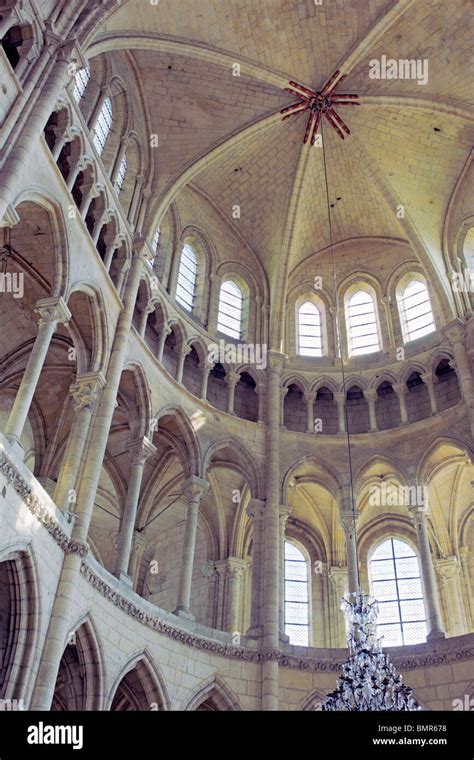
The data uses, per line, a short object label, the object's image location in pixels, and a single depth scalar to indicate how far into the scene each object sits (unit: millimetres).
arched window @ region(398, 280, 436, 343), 22156
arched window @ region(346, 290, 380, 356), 22875
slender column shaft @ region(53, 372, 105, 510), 14117
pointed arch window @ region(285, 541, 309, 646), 19891
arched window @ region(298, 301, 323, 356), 23188
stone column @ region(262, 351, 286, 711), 15719
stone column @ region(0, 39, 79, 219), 12141
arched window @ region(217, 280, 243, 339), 22562
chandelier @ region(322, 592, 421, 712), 11047
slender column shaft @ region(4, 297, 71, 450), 12336
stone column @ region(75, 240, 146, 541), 14094
